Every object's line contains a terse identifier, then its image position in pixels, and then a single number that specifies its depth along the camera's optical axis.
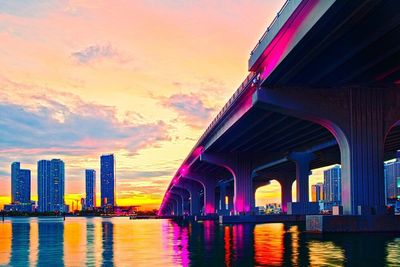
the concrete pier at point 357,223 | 41.75
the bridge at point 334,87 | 30.14
